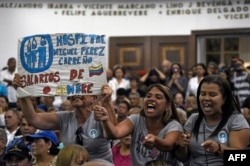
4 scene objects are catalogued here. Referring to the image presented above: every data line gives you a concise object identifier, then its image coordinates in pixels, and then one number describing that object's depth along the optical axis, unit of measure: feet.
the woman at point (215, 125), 20.20
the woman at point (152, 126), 21.57
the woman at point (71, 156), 18.13
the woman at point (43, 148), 25.56
